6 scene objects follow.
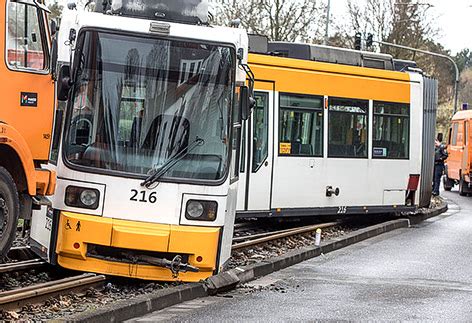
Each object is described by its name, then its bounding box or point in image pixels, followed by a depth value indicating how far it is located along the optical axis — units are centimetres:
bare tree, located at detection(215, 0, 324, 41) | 4269
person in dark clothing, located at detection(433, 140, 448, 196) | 3350
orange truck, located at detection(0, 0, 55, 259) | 1072
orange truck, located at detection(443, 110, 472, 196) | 3706
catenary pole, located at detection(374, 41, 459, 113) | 4681
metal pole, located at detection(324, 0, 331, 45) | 4350
